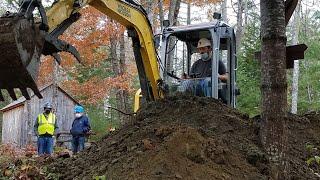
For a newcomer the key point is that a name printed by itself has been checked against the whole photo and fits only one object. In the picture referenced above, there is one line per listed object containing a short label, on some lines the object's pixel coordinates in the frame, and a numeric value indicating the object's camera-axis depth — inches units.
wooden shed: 944.3
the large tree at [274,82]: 194.4
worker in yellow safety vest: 472.1
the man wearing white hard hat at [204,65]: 337.7
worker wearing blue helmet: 466.3
